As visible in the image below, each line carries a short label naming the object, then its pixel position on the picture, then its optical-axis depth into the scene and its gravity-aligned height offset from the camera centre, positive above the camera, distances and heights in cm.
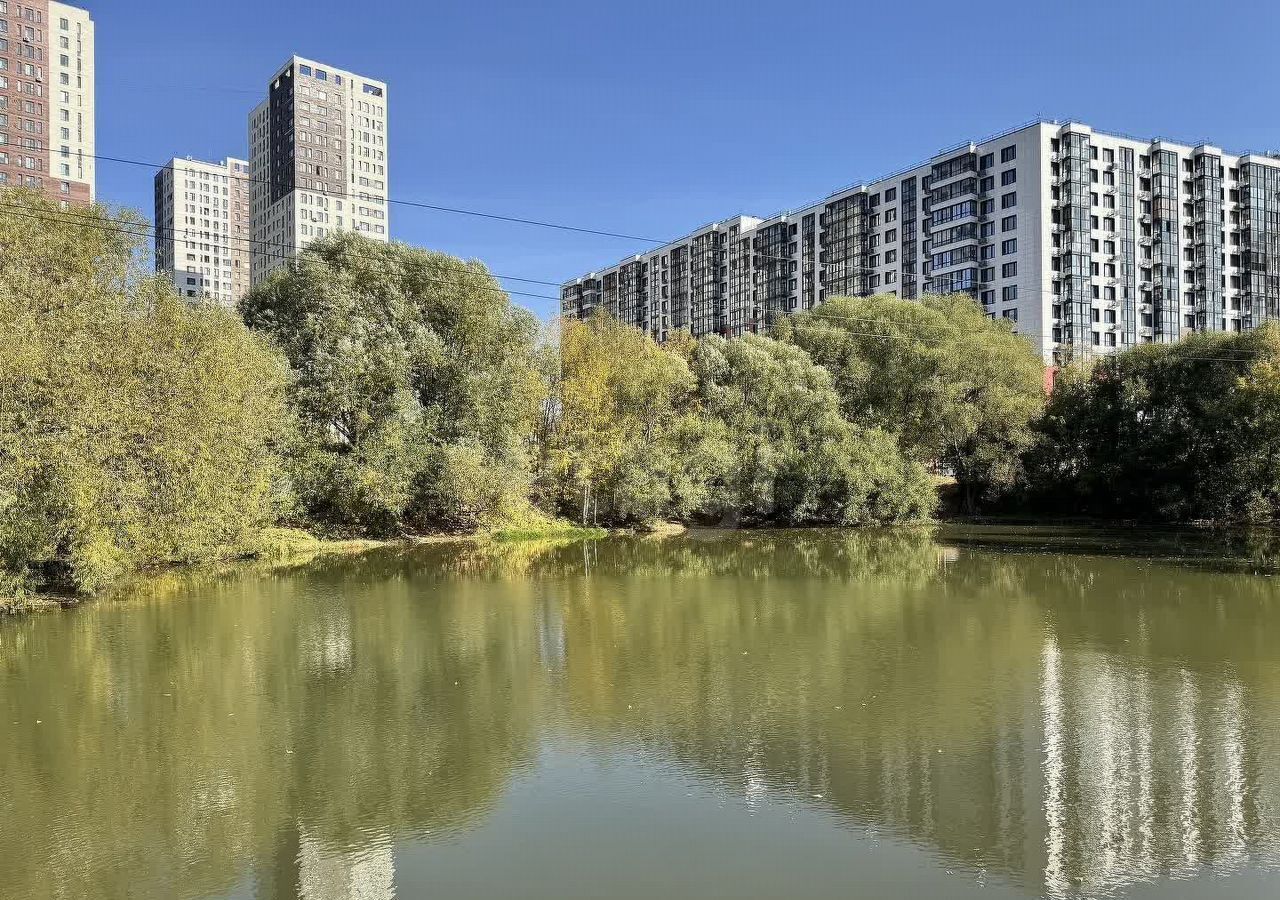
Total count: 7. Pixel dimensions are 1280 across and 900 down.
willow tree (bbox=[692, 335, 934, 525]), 4603 +6
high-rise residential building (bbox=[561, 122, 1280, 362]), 8481 +2129
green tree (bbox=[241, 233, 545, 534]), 3756 +297
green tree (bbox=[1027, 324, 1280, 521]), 4144 +67
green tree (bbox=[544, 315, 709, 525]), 4412 +91
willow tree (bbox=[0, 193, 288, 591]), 1900 +99
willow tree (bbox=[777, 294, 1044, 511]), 5050 +375
